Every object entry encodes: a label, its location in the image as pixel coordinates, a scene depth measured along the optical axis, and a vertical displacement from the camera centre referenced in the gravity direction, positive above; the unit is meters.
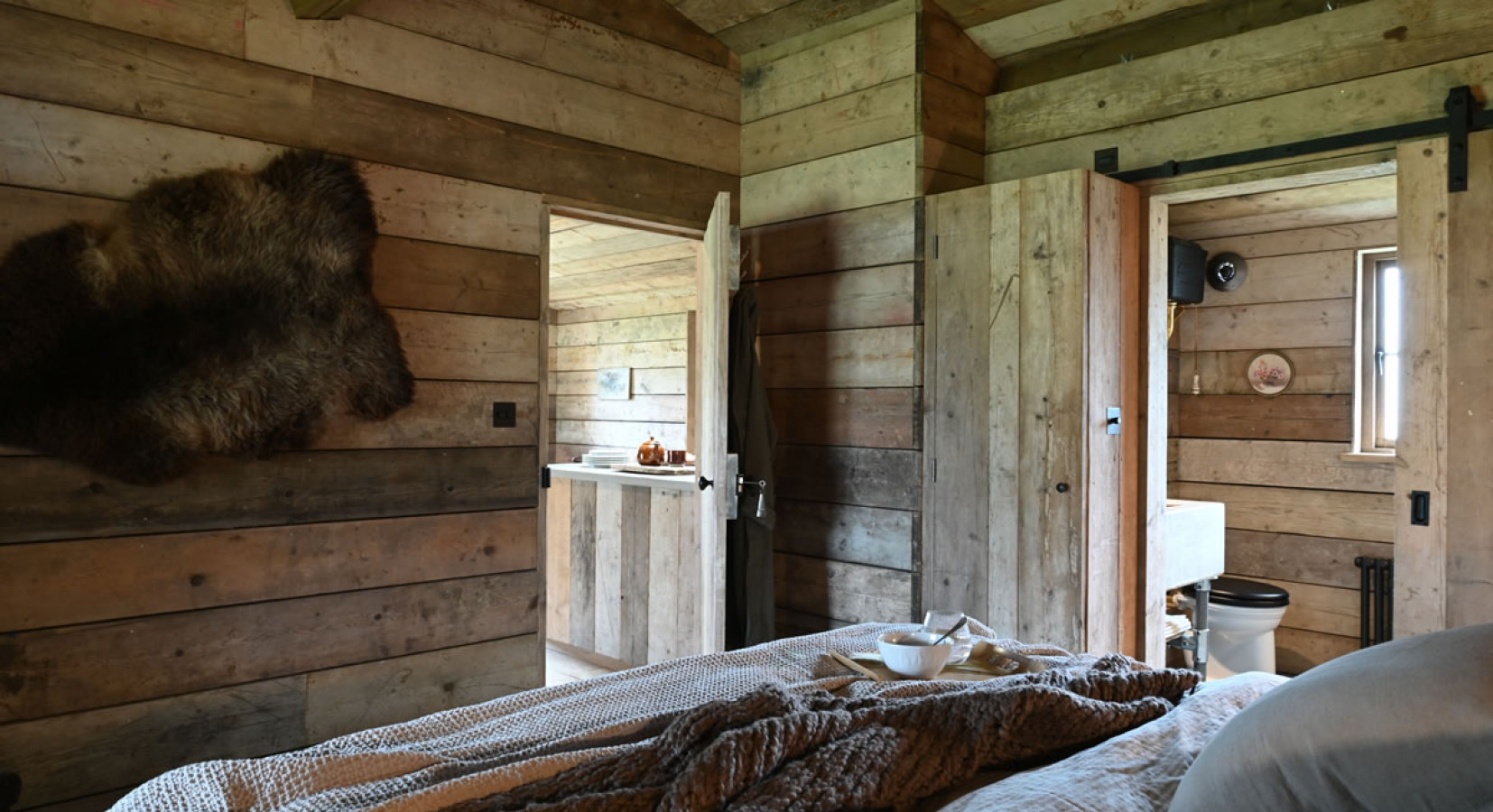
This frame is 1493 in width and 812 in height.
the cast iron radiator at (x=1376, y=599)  3.89 -0.75
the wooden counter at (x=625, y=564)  3.80 -0.66
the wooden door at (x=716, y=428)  3.14 -0.07
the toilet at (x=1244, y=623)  3.78 -0.83
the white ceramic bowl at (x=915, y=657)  1.60 -0.41
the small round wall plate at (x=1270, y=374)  4.23 +0.16
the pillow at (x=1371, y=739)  0.79 -0.29
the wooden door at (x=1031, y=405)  2.87 +0.01
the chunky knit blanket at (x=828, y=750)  1.04 -0.40
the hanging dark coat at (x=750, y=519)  3.40 -0.39
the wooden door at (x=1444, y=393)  2.35 +0.04
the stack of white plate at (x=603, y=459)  4.61 -0.26
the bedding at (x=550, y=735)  1.10 -0.44
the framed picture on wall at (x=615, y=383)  5.70 +0.13
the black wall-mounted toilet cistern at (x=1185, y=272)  3.93 +0.56
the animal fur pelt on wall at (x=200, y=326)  2.22 +0.19
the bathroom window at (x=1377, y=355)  4.03 +0.23
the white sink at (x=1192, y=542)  3.34 -0.47
